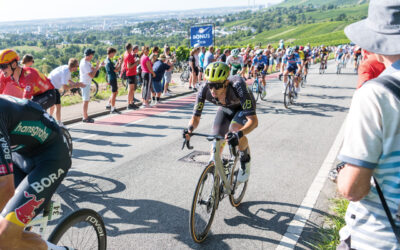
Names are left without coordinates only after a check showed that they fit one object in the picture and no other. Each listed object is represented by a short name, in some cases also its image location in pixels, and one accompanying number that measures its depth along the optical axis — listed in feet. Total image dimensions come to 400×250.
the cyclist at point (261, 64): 43.37
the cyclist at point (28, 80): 15.78
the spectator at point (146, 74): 39.70
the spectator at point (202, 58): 55.72
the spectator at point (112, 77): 35.86
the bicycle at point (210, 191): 11.61
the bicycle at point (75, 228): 8.09
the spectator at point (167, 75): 49.06
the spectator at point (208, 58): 51.47
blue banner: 65.46
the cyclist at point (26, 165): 6.71
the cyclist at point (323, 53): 75.68
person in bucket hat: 4.35
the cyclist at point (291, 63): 40.29
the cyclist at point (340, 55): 79.81
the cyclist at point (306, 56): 49.54
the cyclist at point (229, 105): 12.75
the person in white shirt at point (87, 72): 30.53
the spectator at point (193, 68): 53.21
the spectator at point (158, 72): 41.05
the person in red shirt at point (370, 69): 15.12
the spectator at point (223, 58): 45.48
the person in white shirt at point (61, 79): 26.05
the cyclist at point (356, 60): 79.17
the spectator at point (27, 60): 25.32
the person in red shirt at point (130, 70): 37.79
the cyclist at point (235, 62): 38.37
